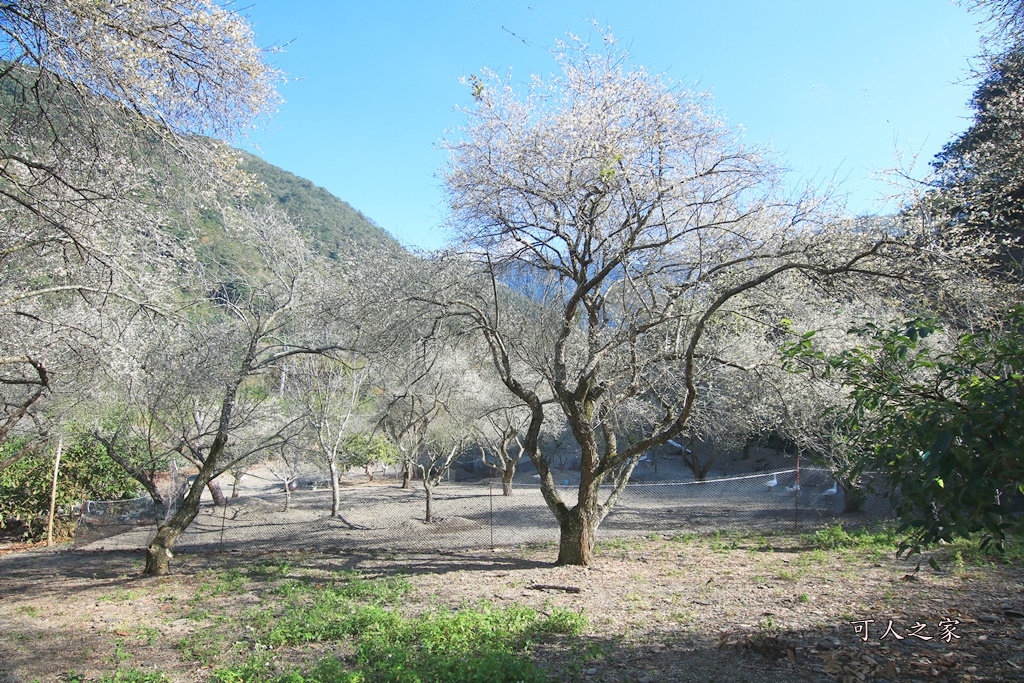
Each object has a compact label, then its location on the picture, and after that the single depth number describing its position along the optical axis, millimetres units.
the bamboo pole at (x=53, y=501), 11828
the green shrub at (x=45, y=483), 12594
